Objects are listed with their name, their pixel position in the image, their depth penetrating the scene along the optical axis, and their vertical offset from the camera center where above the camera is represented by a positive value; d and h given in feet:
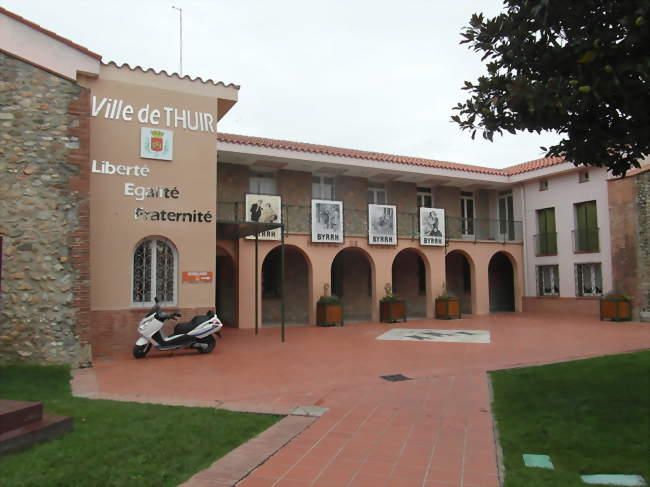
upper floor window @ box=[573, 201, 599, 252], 58.73 +5.10
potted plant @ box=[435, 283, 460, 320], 57.52 -4.14
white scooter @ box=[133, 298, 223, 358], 31.53 -3.81
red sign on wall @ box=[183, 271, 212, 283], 36.37 -0.08
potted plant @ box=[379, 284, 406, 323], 54.39 -4.04
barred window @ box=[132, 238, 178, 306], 35.09 +0.27
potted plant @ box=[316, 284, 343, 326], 50.65 -3.89
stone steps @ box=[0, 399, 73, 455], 13.85 -4.41
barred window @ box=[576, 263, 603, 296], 58.70 -1.22
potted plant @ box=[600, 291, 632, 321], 52.70 -4.11
